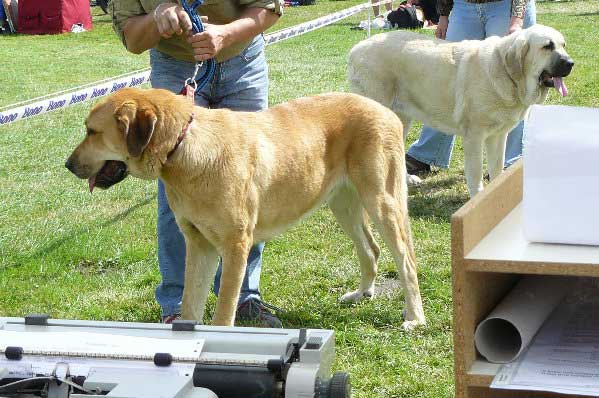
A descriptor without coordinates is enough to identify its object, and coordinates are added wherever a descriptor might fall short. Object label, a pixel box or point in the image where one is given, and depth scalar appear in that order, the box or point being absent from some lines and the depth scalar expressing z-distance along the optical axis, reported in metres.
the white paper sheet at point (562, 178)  3.75
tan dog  7.71
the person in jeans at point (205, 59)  8.12
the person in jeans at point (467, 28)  14.25
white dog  13.27
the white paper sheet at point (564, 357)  3.74
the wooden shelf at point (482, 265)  3.74
